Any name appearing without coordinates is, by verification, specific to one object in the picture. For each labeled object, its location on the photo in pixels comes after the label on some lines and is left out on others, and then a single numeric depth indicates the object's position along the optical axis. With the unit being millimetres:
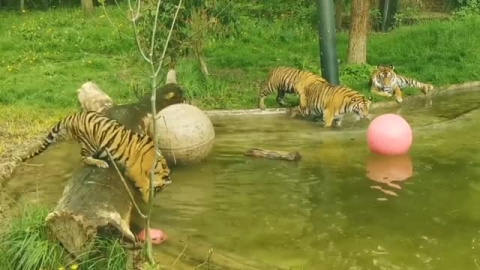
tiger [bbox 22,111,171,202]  6516
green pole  10914
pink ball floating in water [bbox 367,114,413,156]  7906
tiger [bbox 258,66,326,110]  10172
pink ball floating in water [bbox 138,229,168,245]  5531
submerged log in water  7898
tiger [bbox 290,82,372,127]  9555
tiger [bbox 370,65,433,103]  11164
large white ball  7480
